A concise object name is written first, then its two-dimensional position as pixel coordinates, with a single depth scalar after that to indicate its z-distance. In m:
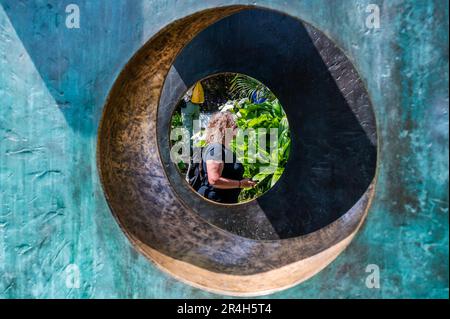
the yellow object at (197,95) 9.37
